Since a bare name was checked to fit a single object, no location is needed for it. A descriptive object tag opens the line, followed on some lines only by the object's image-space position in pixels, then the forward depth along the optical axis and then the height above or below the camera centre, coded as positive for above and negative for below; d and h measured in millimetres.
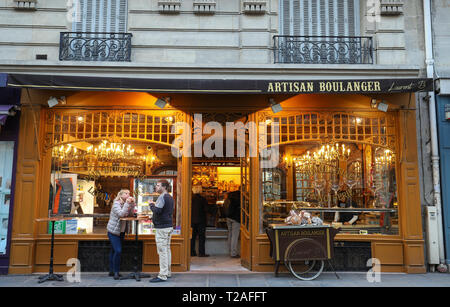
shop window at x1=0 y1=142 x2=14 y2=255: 8148 +327
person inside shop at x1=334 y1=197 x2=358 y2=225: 8523 -421
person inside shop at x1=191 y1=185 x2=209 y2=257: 10055 -666
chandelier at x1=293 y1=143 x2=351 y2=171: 8742 +952
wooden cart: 7375 -912
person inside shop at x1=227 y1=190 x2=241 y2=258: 9797 -622
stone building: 8039 +2159
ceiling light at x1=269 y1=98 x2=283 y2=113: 8000 +1885
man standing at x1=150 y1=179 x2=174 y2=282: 7168 -539
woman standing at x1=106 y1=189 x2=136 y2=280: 7387 -567
